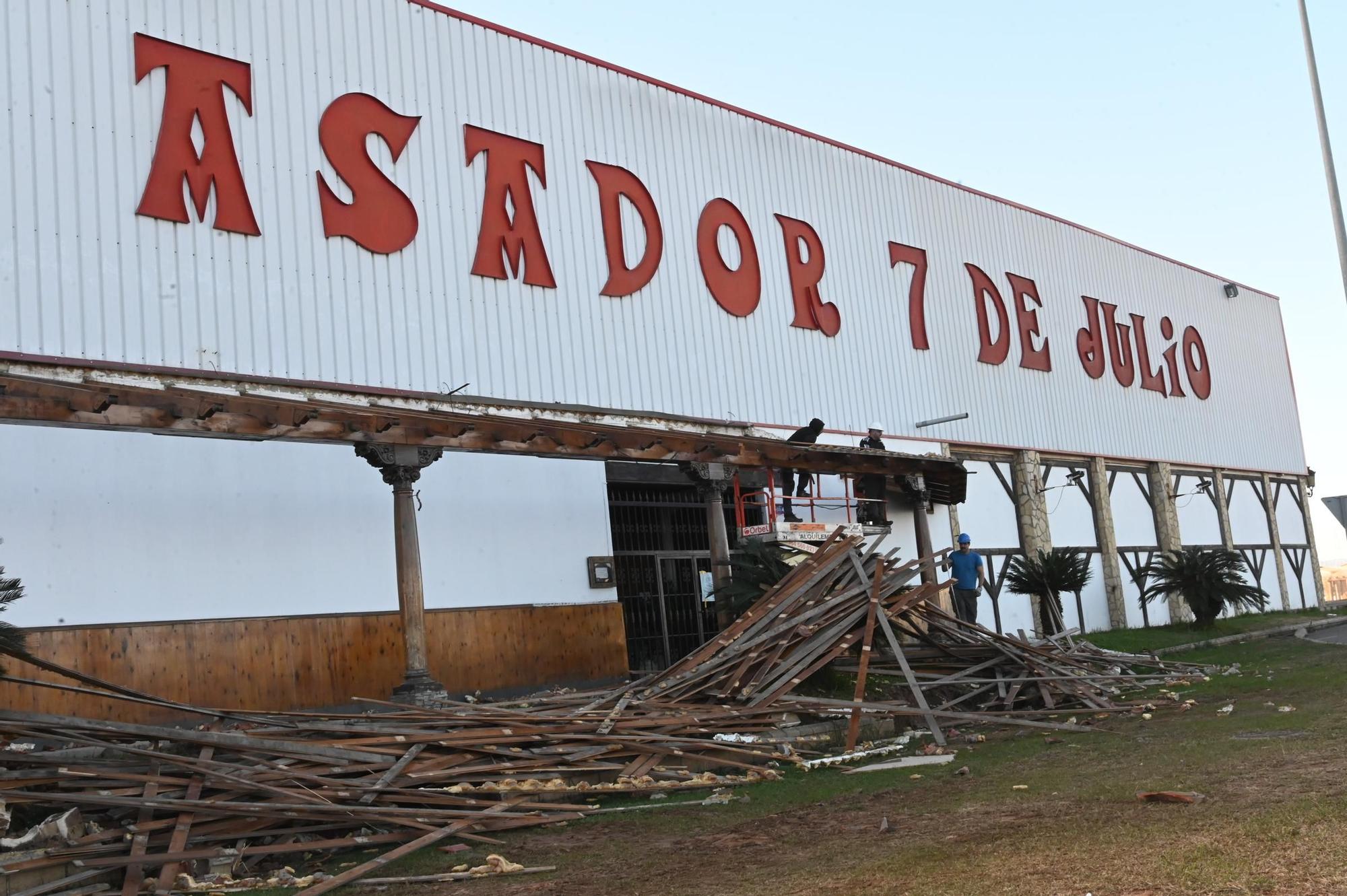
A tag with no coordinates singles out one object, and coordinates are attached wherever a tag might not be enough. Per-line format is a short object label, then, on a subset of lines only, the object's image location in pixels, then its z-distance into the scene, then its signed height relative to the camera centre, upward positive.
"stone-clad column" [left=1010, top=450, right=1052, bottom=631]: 27.73 +1.64
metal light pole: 17.94 +5.85
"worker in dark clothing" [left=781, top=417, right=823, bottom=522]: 19.11 +2.16
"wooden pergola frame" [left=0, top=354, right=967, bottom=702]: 11.81 +2.36
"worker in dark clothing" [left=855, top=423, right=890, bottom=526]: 23.50 +1.74
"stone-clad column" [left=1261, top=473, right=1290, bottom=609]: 37.19 +0.65
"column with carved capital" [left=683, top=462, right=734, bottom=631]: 17.48 +1.49
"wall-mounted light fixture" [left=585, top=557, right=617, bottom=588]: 18.67 +0.71
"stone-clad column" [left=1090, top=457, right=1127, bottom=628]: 29.52 +0.74
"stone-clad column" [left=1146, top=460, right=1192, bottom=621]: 32.25 +1.53
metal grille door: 19.72 +0.74
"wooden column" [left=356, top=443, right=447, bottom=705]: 13.69 +0.97
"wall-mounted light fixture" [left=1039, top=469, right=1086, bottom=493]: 29.31 +2.31
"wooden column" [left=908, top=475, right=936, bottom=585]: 21.59 +1.34
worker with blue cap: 17.52 +0.11
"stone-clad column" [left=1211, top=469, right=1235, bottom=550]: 35.00 +1.47
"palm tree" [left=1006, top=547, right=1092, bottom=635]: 21.42 +0.00
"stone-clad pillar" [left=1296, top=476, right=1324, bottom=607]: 39.38 +0.33
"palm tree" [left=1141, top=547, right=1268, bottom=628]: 23.84 -0.37
